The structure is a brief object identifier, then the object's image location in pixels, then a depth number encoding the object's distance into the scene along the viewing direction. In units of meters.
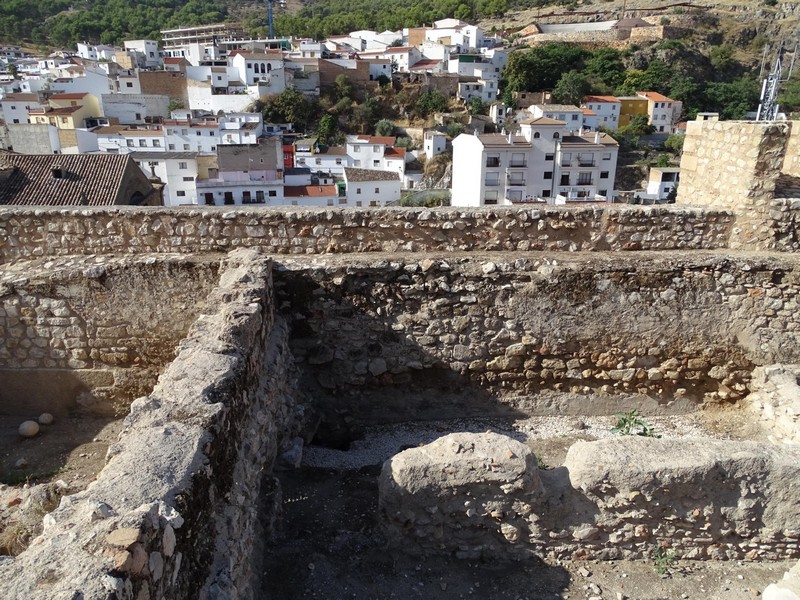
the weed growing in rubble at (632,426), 5.00
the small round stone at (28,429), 4.97
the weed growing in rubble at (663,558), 3.78
